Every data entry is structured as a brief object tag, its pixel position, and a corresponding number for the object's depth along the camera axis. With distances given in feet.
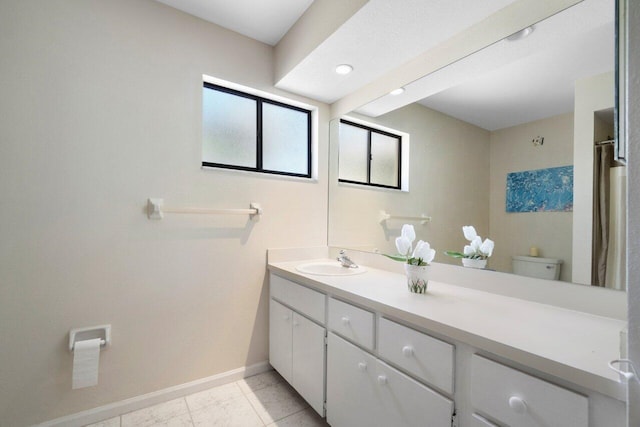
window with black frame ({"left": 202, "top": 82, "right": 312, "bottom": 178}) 6.52
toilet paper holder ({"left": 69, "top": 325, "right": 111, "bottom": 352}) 4.85
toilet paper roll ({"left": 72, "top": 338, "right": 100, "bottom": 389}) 4.59
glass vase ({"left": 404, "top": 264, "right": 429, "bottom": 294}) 4.30
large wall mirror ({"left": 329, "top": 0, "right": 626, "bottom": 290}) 3.38
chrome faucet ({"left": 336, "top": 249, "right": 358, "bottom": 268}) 6.39
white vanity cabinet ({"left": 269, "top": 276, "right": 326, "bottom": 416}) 4.97
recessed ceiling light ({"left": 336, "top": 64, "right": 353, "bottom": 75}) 5.90
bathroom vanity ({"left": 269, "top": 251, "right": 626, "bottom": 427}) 2.27
